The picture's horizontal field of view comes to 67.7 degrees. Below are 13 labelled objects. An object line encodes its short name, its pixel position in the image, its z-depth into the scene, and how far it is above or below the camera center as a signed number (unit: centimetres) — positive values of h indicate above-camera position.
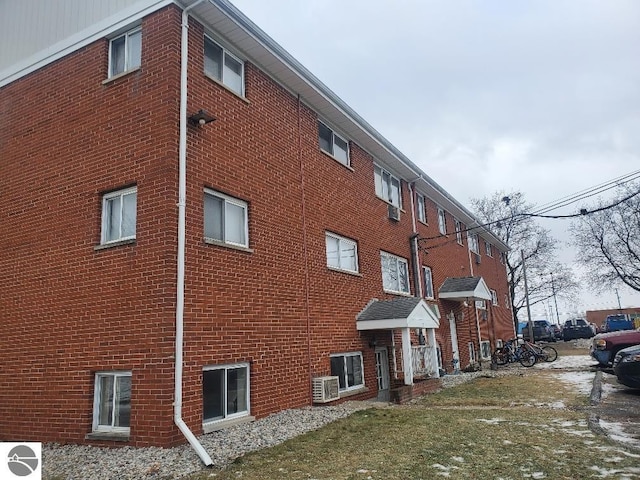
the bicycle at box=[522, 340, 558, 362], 1991 -79
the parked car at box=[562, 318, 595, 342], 3953 +22
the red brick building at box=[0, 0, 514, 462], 727 +209
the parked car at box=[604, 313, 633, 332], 3666 +53
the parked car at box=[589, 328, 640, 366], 1393 -38
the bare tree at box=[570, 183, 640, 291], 3634 +689
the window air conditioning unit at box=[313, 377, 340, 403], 986 -92
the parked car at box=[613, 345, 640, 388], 1049 -83
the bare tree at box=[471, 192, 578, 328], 4247 +733
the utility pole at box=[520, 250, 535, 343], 2917 +101
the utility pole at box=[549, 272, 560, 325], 4547 +426
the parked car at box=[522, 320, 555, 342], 3941 +19
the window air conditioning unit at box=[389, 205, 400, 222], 1548 +410
